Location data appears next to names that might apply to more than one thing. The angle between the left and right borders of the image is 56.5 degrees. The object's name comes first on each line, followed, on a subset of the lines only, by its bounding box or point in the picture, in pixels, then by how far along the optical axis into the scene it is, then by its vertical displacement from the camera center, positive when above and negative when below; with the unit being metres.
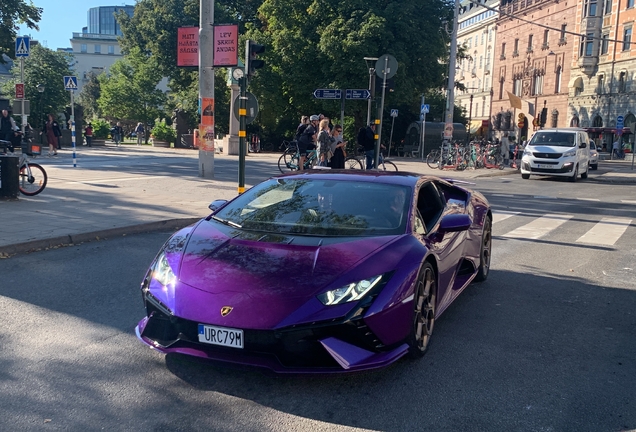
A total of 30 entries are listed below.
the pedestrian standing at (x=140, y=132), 47.99 -0.67
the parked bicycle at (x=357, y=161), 19.28 -1.02
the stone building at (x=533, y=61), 63.94 +8.71
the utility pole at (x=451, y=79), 26.42 +2.48
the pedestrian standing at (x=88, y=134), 36.19 -0.71
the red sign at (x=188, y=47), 17.55 +2.32
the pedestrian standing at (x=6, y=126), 16.36 -0.17
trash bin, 10.59 -1.01
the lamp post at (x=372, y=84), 14.12 +1.11
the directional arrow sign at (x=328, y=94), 16.77 +1.01
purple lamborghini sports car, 3.44 -0.95
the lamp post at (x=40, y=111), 37.22 +0.63
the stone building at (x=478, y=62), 80.88 +10.34
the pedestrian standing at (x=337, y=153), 15.94 -0.62
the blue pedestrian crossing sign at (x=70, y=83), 18.59 +1.22
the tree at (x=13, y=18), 31.14 +5.51
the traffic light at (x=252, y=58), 10.71 +1.26
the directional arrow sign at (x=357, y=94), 16.80 +1.03
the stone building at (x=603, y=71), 54.16 +6.40
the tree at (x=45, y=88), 37.59 +2.12
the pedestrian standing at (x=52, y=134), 24.23 -0.51
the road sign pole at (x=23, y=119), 20.24 +0.04
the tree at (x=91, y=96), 91.56 +4.19
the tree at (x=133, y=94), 57.50 +2.99
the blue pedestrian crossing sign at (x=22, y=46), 18.25 +2.30
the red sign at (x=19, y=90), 21.03 +1.09
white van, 21.88 -0.64
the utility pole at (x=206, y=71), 16.47 +1.52
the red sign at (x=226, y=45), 16.17 +2.24
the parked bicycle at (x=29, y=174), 11.53 -1.03
